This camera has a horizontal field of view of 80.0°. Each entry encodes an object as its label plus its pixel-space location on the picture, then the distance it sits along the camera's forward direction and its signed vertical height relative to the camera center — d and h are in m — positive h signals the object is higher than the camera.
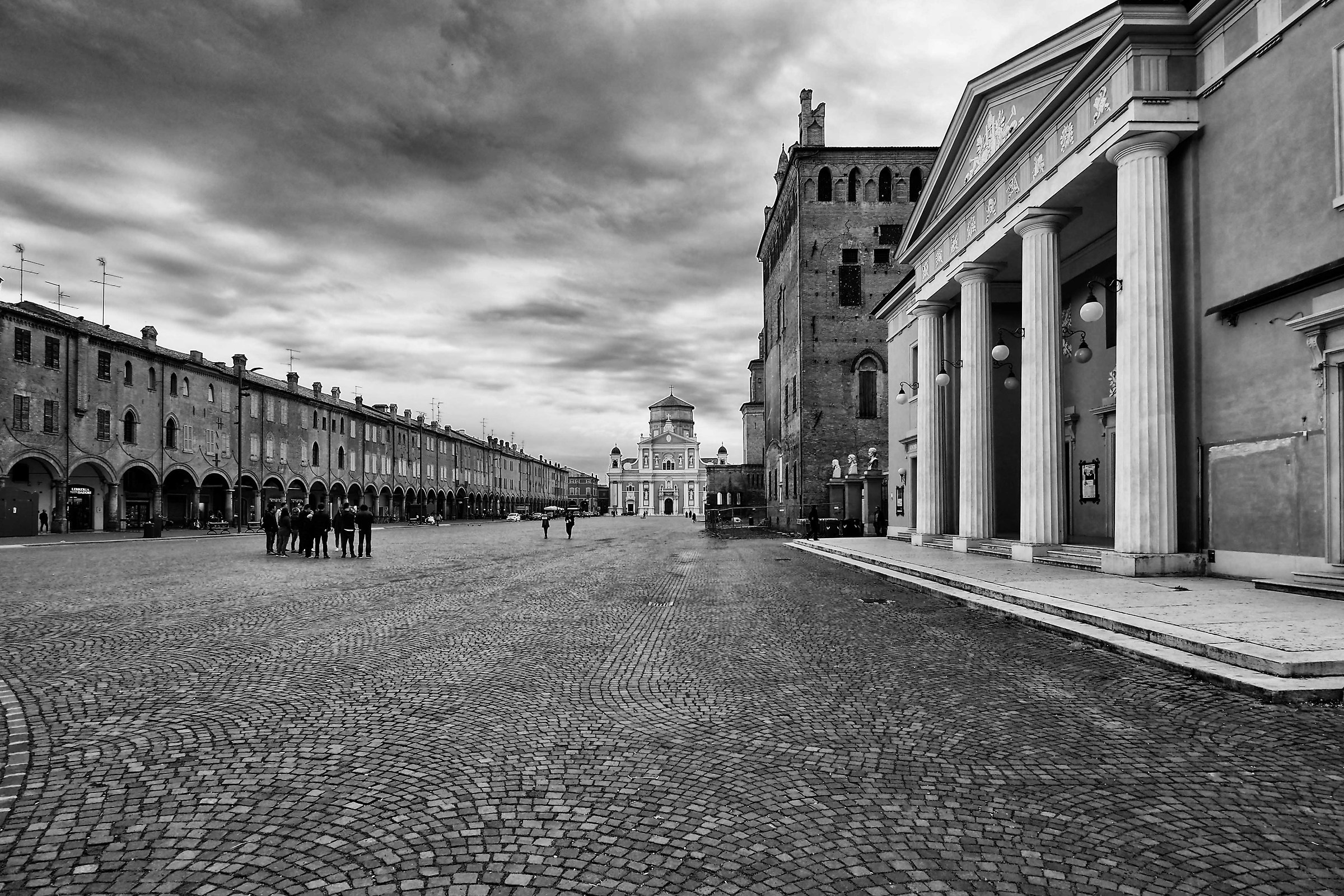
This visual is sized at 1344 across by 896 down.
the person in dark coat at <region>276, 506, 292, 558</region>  23.62 -1.71
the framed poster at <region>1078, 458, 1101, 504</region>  19.73 -0.29
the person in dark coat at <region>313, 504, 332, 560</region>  22.61 -1.47
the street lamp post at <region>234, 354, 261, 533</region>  48.16 -0.38
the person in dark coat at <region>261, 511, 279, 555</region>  23.94 -1.58
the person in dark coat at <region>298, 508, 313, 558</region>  22.75 -1.67
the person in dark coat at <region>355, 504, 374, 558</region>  23.33 -1.54
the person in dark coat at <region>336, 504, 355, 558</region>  23.78 -1.59
